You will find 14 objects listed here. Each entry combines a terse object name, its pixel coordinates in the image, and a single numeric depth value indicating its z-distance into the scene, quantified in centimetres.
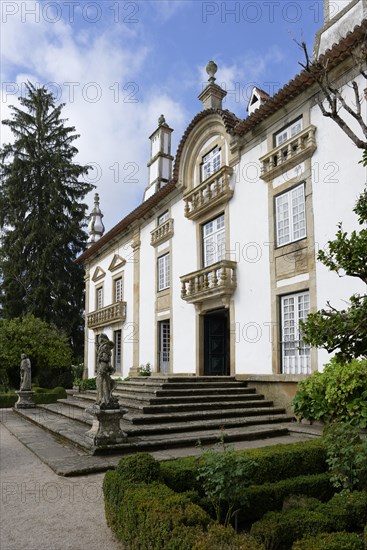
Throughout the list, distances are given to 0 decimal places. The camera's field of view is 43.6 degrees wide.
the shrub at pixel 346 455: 476
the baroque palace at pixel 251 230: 1041
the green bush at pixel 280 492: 486
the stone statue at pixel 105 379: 788
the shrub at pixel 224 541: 297
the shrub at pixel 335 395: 792
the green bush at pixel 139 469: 452
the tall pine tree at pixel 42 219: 2742
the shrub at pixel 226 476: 419
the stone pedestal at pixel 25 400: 1547
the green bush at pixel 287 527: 396
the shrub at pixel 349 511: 429
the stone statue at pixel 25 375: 1595
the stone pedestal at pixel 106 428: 762
